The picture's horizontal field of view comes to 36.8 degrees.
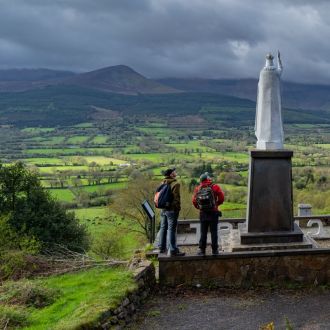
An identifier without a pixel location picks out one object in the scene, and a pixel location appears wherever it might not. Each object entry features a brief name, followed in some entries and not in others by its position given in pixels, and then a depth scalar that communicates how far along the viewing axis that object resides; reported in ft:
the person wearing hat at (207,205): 35.65
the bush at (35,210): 85.87
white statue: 40.93
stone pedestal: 39.42
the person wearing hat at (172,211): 36.45
